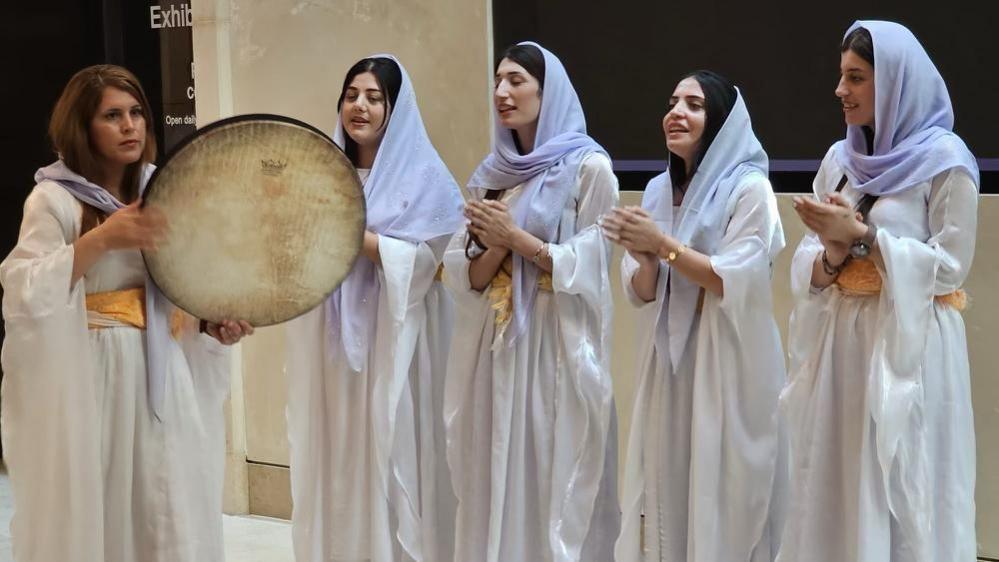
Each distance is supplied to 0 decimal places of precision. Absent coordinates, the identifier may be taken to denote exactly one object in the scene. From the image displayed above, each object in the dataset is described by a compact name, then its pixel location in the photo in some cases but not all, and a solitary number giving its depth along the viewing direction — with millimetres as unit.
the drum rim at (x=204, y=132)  3446
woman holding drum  3719
